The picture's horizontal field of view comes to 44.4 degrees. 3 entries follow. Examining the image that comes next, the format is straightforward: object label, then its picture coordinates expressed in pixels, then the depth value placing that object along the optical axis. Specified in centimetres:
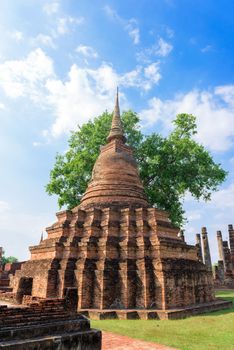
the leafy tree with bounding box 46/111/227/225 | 2253
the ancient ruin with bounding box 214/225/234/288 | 2890
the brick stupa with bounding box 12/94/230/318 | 1157
